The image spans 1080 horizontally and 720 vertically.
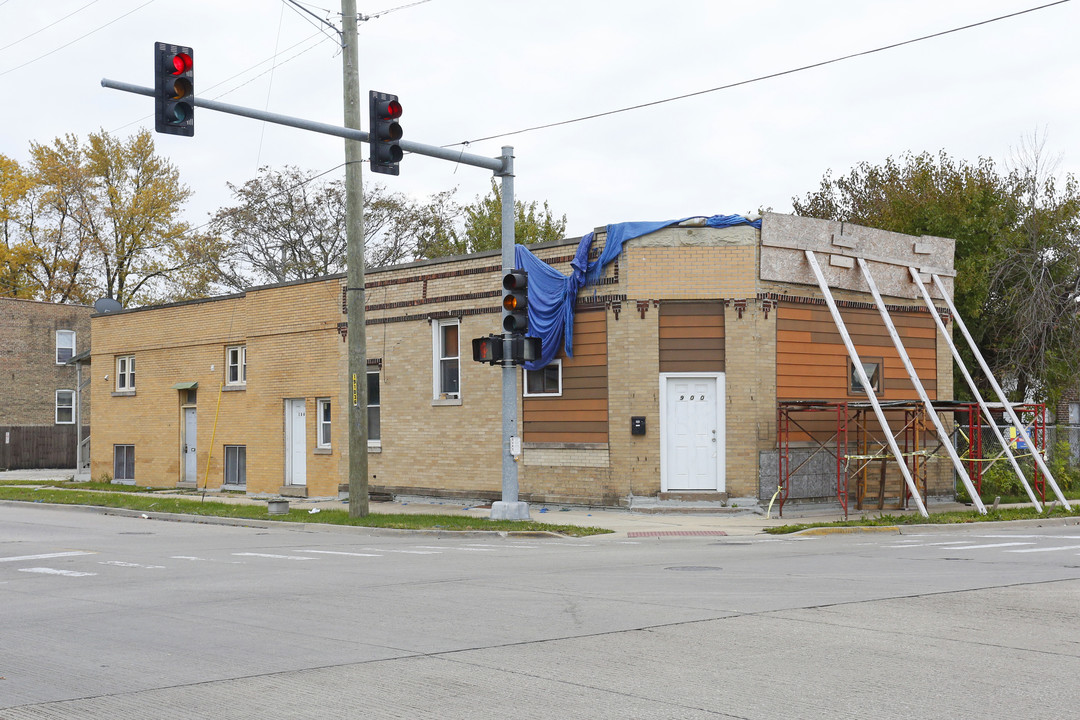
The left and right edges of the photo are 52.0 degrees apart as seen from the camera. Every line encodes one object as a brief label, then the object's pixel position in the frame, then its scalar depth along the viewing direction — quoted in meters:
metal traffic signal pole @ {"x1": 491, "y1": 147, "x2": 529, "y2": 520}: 19.19
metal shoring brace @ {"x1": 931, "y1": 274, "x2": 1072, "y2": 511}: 22.25
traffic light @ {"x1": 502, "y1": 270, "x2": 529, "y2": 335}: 18.77
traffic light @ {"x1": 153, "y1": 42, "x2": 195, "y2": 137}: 13.66
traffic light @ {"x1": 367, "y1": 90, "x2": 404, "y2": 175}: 15.54
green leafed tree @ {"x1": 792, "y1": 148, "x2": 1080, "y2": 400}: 31.69
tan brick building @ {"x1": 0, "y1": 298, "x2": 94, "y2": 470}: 47.94
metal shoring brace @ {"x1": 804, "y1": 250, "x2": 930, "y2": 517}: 19.95
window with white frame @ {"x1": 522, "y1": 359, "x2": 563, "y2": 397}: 23.14
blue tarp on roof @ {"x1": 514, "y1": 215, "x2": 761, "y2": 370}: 21.98
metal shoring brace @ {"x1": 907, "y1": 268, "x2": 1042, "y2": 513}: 22.27
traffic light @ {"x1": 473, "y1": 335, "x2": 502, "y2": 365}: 18.95
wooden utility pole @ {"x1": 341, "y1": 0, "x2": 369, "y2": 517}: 20.11
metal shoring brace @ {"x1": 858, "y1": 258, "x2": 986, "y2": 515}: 20.62
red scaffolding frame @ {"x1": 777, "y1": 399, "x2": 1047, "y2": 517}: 21.23
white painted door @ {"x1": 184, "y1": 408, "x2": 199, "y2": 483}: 31.81
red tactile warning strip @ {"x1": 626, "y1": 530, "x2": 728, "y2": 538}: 18.38
